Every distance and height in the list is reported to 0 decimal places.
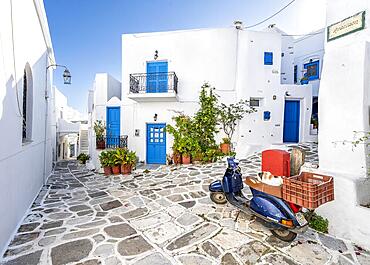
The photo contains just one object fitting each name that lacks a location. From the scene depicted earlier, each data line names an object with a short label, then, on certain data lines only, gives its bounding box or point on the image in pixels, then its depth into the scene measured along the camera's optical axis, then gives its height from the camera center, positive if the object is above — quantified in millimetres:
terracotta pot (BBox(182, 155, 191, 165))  9258 -1464
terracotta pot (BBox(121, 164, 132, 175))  8336 -1823
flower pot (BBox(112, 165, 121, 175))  8328 -1836
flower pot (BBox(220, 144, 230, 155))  9500 -950
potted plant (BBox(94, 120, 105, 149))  10141 -334
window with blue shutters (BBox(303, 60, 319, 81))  11977 +4005
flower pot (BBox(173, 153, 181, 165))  9438 -1455
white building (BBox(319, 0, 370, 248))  3318 +368
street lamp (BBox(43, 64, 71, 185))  7452 +1848
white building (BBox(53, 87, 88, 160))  17706 -92
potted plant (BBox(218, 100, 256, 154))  9812 +835
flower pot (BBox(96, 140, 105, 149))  10125 -908
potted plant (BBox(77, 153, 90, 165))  13155 -2206
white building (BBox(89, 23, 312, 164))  10102 +2612
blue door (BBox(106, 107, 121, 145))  10883 +310
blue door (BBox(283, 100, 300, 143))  10844 +607
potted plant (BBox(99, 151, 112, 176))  8312 -1540
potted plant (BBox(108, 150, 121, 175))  8273 -1601
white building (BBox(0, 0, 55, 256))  3291 +429
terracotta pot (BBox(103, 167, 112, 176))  8393 -1923
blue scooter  2963 -1340
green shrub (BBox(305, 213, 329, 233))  3553 -1737
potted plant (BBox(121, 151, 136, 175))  8305 -1604
